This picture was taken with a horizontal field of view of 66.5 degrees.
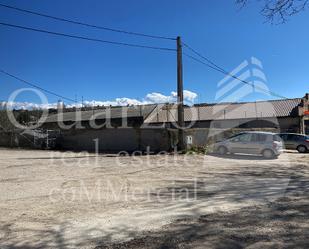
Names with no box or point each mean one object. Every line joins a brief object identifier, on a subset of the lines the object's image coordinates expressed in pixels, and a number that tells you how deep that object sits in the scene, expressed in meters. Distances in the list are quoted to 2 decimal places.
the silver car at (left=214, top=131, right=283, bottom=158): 13.55
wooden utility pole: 14.92
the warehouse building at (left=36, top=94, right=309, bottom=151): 17.10
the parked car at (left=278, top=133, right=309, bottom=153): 17.41
